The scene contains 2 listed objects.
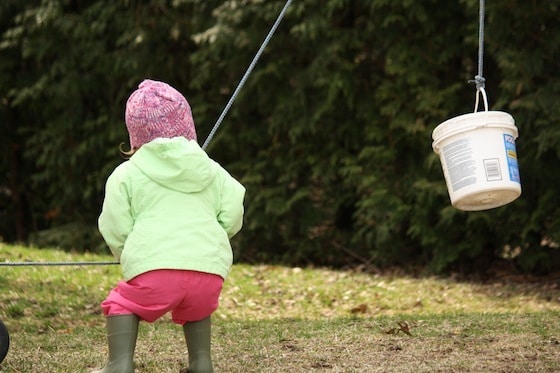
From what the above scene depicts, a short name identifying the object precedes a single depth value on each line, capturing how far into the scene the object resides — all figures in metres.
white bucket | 8.37
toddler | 6.83
